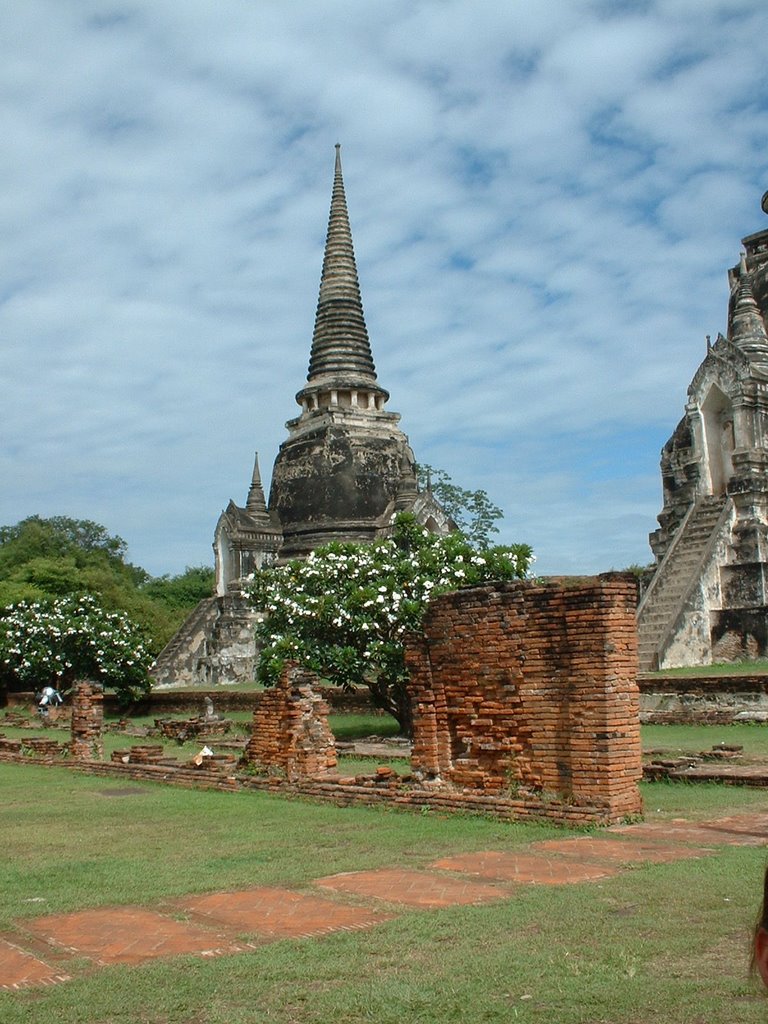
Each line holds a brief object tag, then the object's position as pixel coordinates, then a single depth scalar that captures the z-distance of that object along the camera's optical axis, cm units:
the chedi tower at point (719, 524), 2328
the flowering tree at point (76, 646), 2861
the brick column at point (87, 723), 1708
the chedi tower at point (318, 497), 3444
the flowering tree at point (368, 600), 1817
